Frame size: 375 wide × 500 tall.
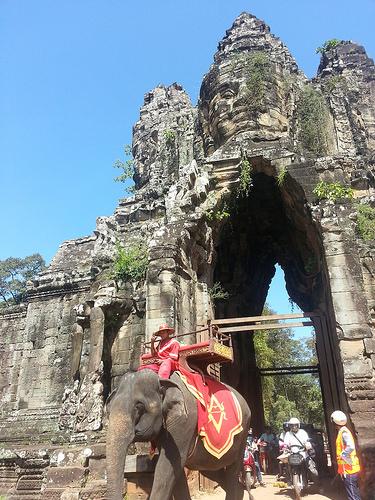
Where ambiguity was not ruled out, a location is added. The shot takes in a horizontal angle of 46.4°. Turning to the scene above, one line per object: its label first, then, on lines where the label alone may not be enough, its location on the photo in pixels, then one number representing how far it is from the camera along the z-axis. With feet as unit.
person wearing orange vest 17.25
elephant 13.41
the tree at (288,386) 102.63
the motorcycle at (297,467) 25.50
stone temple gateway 26.04
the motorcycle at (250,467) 32.19
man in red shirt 15.90
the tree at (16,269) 107.04
